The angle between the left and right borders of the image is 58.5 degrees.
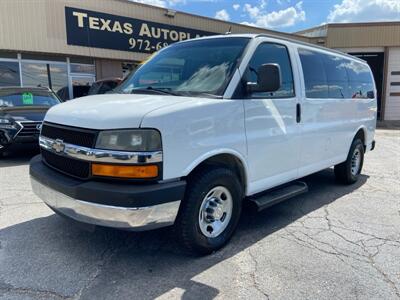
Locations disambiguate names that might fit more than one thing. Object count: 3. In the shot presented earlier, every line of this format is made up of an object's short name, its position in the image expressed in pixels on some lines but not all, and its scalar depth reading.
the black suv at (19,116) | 7.50
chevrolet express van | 2.84
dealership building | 12.66
